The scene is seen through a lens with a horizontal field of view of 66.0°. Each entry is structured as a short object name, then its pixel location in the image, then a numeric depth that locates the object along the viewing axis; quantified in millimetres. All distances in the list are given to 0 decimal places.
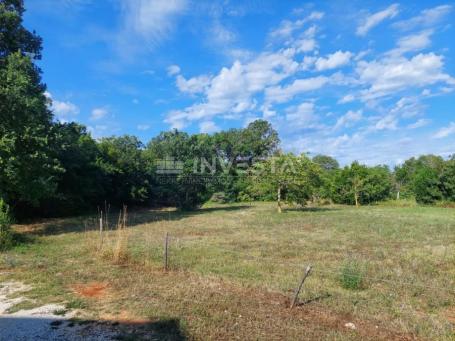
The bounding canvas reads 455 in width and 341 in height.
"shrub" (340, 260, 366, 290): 6250
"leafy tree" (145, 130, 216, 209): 26594
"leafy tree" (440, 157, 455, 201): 29453
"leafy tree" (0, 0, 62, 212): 12266
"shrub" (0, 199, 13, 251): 9633
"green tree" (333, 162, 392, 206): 32531
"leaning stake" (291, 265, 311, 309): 5011
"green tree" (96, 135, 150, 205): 25969
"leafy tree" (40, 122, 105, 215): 20031
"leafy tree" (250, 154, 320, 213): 21359
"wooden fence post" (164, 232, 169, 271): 7308
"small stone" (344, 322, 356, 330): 4535
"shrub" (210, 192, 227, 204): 34750
